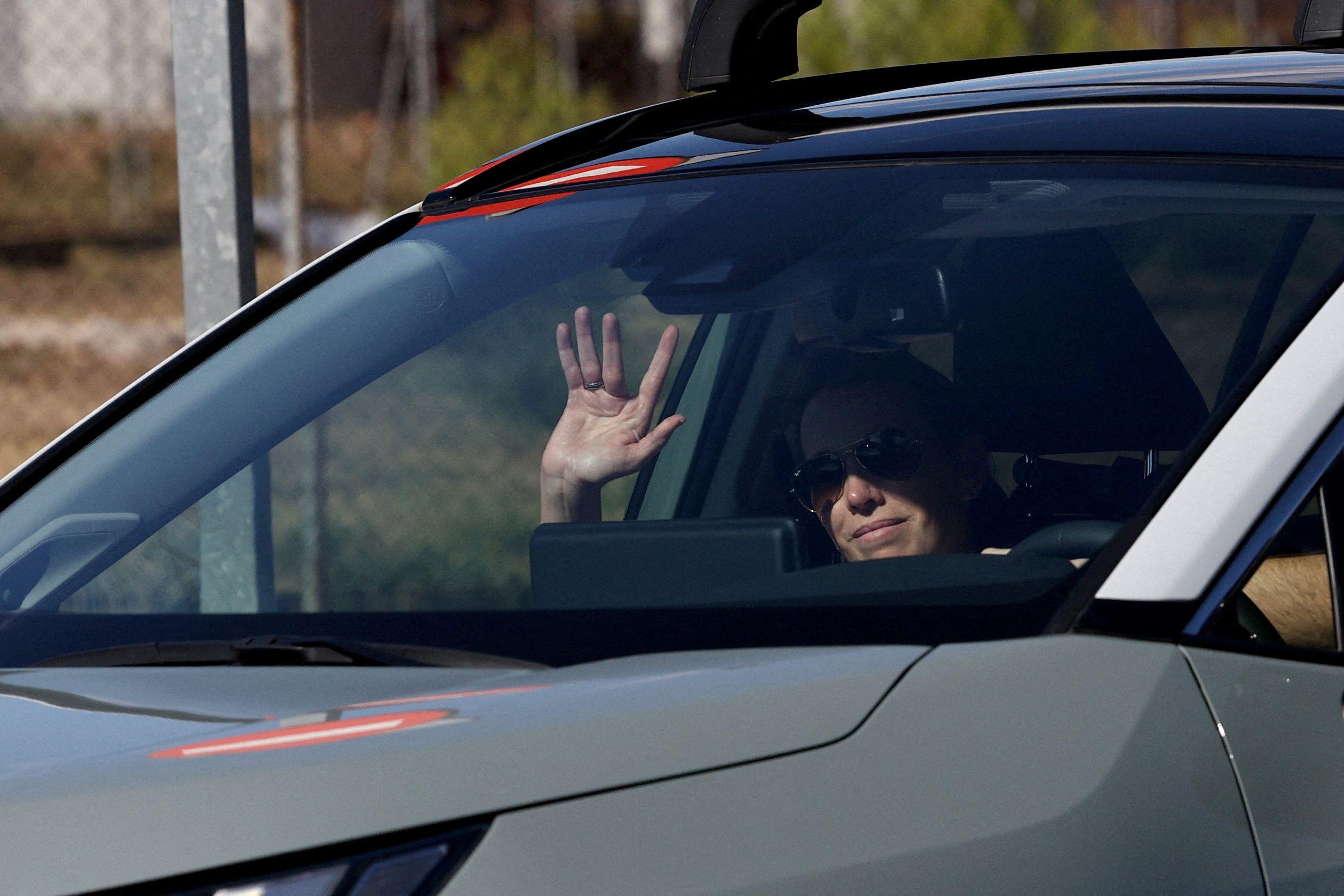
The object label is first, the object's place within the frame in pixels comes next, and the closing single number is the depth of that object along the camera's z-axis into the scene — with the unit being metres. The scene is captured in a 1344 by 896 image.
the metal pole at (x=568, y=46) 38.63
